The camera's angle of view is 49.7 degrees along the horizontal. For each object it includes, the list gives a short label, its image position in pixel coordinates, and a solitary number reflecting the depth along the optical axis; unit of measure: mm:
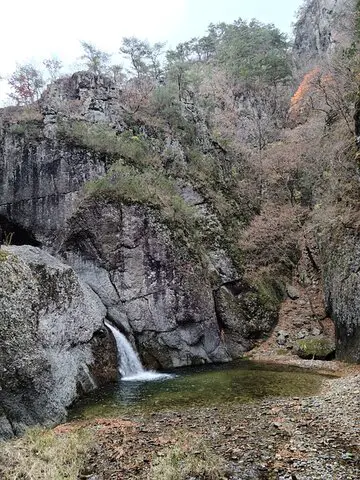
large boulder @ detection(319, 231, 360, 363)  14703
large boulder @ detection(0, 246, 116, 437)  9711
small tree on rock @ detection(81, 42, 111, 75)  35469
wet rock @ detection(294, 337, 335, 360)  16672
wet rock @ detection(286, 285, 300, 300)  22156
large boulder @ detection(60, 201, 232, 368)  18156
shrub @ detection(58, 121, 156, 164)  23938
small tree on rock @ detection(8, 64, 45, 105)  34656
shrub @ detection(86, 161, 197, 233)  20500
